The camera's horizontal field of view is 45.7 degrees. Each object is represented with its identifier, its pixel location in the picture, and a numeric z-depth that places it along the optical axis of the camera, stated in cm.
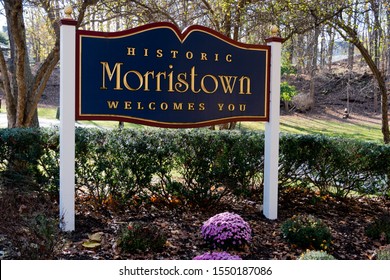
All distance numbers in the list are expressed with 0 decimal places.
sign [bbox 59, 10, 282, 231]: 496
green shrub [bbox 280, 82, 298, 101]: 2533
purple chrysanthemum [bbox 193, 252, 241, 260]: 365
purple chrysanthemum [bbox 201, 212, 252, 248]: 447
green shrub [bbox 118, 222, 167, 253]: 423
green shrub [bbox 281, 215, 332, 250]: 469
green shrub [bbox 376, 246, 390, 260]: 404
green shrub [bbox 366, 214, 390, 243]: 508
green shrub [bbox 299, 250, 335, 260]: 383
